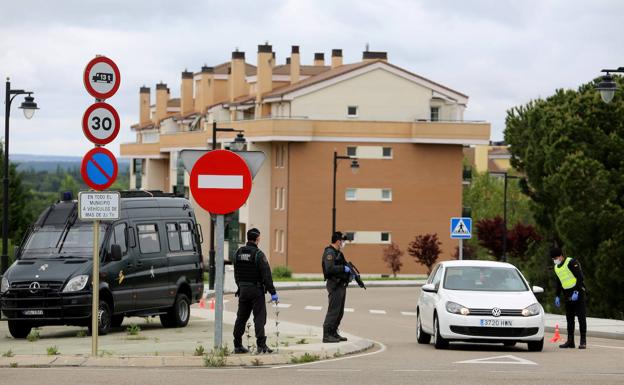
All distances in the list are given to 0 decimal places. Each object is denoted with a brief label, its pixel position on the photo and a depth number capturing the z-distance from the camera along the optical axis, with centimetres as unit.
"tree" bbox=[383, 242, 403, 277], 8419
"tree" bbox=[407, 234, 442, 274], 7662
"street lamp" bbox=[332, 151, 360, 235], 7269
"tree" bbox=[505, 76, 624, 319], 4666
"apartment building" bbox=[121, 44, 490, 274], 9288
